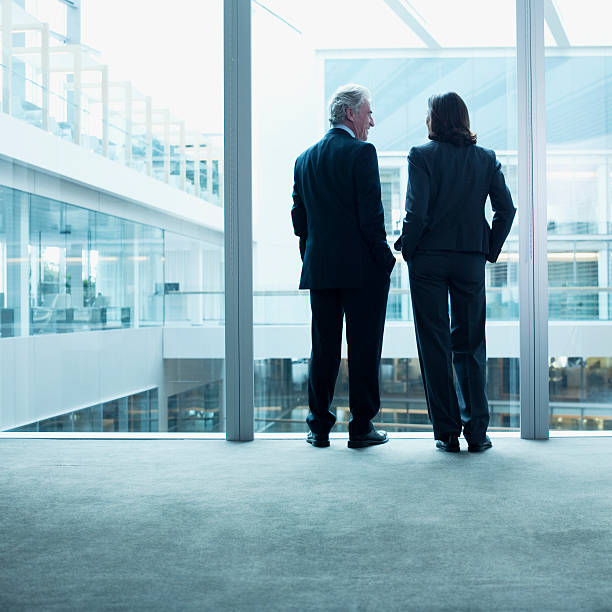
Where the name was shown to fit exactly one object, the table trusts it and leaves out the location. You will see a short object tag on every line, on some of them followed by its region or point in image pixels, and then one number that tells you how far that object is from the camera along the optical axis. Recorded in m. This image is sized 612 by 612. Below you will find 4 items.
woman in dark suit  2.99
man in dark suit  3.01
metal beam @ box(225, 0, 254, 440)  3.39
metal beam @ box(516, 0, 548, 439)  3.31
